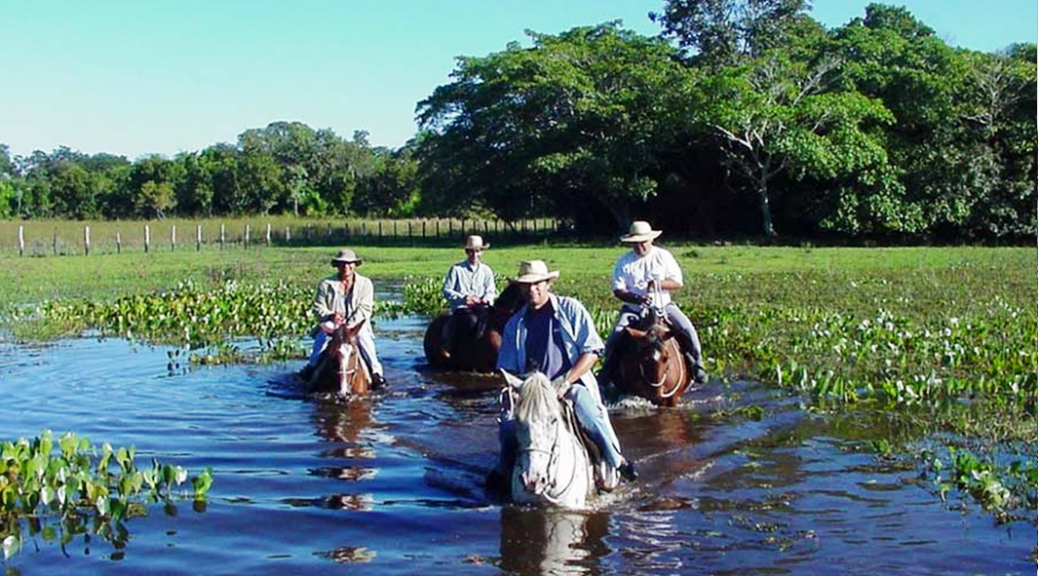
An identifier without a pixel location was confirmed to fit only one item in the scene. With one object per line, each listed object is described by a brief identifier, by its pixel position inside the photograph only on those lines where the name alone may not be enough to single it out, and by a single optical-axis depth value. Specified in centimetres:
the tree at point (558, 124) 4069
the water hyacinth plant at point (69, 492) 732
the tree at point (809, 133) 3706
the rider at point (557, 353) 775
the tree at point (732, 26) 4541
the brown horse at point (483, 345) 1335
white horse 712
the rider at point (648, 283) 1098
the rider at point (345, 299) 1191
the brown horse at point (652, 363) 1080
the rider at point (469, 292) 1377
